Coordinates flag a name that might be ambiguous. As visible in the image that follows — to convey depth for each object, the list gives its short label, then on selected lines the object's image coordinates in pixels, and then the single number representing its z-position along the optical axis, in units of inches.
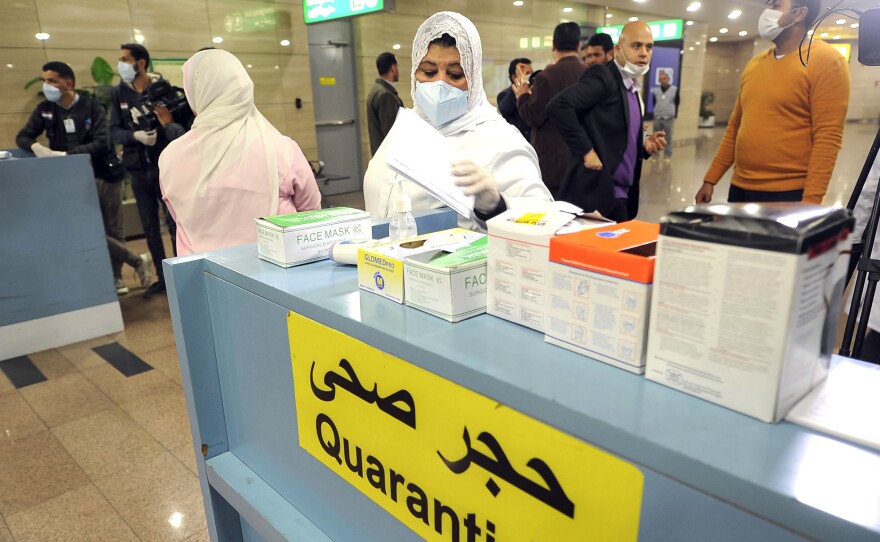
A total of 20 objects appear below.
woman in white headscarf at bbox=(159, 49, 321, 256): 81.9
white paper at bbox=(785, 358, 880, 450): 21.7
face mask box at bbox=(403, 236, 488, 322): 33.3
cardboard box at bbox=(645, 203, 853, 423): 20.9
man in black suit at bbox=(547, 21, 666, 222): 105.6
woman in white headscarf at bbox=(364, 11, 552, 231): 64.1
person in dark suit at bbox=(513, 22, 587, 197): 136.2
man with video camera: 145.3
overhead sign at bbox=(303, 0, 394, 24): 189.9
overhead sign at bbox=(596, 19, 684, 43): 443.8
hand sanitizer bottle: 45.3
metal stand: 47.7
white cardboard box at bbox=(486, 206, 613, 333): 30.6
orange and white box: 25.6
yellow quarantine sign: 24.8
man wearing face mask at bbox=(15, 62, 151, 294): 166.7
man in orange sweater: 84.9
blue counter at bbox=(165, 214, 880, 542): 19.7
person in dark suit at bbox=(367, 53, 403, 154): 180.7
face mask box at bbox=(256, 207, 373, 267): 45.9
